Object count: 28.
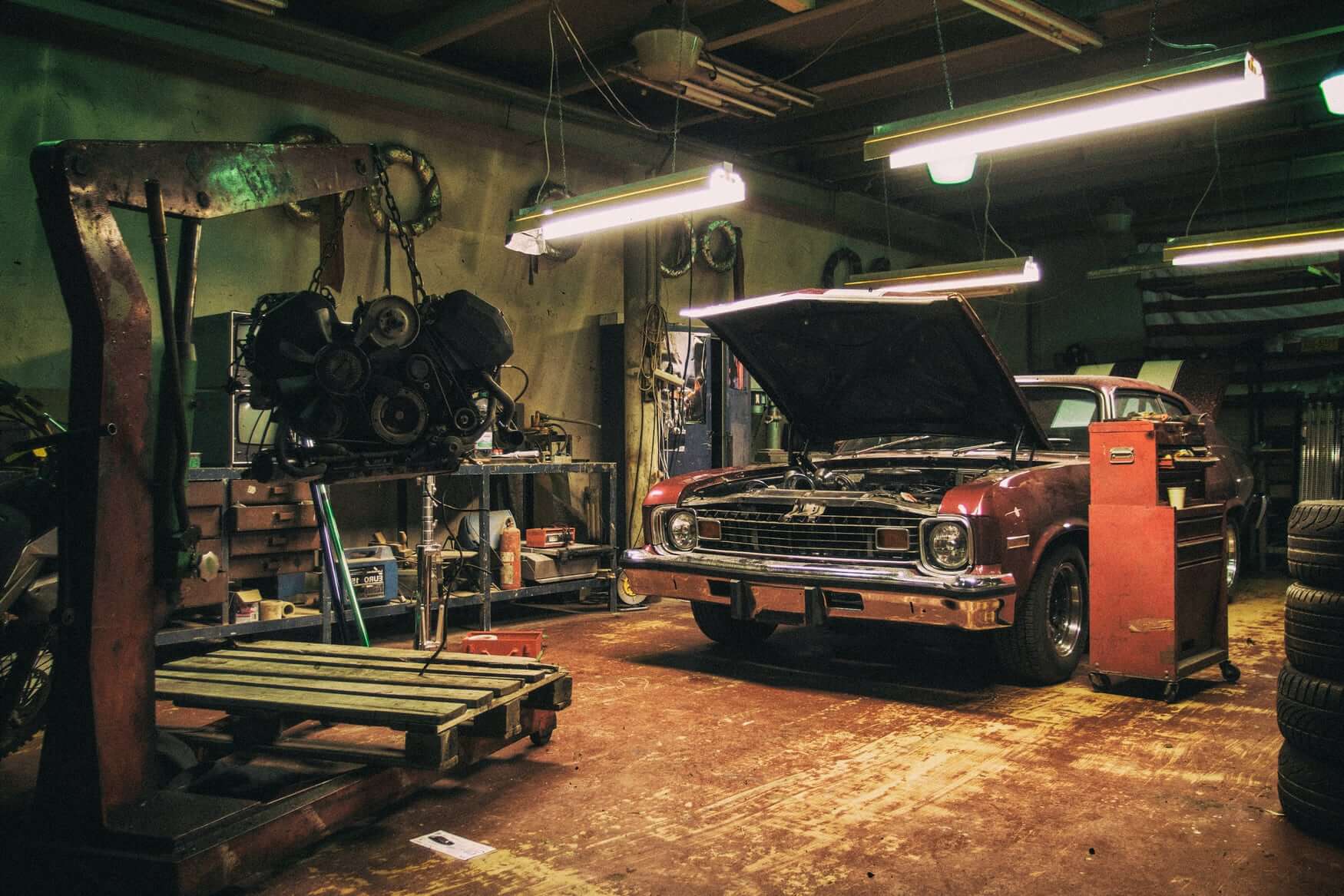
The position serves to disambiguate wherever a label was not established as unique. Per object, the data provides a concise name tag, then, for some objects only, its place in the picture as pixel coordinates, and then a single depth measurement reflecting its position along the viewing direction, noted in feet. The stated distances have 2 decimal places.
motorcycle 9.18
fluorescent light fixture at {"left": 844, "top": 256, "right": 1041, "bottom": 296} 25.53
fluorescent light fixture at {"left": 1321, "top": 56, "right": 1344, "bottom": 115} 19.52
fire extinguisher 21.62
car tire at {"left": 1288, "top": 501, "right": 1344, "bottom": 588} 10.09
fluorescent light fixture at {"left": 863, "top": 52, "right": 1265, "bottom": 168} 13.43
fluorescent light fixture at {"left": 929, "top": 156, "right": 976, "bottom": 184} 23.53
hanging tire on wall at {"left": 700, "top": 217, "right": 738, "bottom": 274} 30.60
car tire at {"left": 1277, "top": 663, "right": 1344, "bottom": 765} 9.56
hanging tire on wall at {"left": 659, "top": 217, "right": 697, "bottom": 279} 29.76
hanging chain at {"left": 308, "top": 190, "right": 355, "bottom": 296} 10.64
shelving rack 16.80
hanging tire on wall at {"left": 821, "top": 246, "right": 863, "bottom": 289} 36.37
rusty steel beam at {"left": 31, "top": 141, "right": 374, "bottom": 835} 8.07
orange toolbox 15.39
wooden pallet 10.21
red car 14.49
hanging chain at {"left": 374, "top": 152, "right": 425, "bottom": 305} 9.75
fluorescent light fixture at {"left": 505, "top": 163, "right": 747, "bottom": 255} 17.69
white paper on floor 9.40
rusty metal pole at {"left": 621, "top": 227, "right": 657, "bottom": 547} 26.40
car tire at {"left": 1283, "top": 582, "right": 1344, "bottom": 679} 9.87
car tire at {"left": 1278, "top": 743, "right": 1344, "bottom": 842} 9.46
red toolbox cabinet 14.49
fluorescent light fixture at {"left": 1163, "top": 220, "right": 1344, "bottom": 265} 22.39
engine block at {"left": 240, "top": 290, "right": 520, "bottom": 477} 9.73
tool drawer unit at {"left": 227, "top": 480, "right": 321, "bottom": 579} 17.46
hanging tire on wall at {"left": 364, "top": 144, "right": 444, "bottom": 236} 22.74
